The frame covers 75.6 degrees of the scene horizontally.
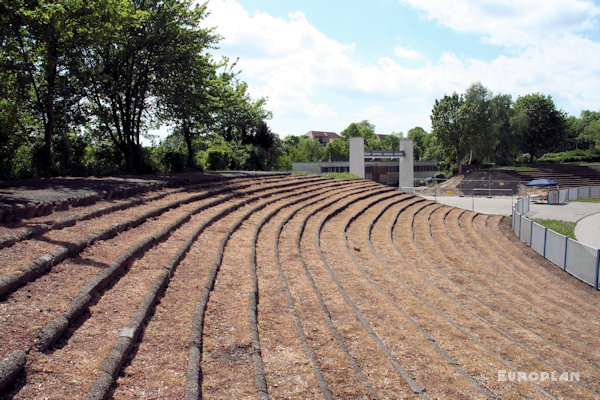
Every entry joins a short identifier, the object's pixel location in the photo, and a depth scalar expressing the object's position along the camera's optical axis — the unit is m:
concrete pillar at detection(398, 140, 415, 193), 41.06
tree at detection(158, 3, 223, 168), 17.97
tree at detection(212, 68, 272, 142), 38.16
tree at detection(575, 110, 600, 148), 59.25
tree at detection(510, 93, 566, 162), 59.75
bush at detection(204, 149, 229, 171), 24.80
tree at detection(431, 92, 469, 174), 56.69
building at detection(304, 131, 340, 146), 128.25
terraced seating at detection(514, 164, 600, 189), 46.75
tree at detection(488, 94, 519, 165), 58.56
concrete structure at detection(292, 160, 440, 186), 51.88
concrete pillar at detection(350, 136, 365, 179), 35.22
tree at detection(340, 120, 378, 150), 115.62
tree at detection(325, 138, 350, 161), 95.69
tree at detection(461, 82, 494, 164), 55.75
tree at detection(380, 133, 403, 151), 108.75
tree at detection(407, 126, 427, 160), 118.97
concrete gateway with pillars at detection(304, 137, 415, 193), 35.38
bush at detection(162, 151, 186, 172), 20.66
